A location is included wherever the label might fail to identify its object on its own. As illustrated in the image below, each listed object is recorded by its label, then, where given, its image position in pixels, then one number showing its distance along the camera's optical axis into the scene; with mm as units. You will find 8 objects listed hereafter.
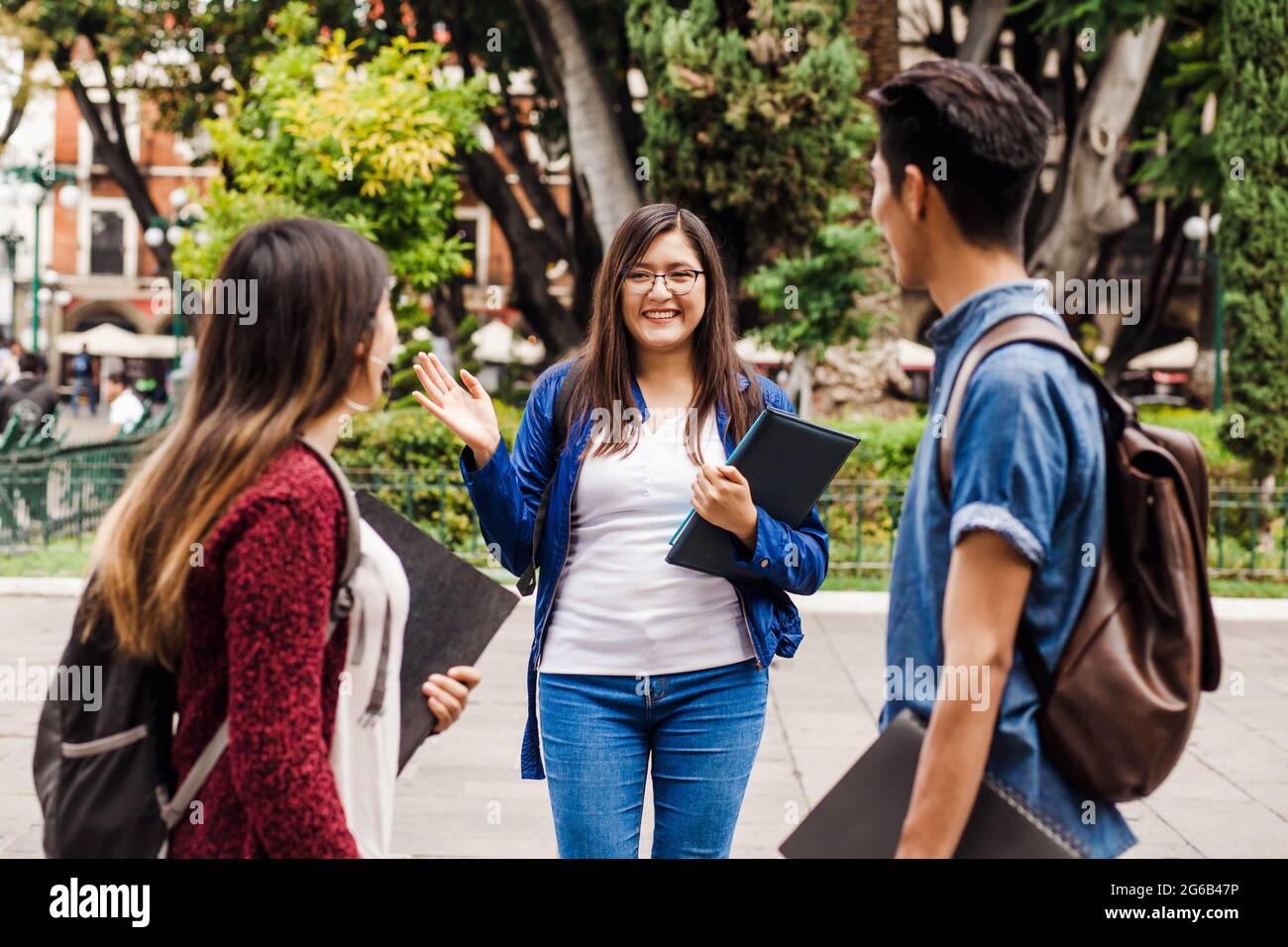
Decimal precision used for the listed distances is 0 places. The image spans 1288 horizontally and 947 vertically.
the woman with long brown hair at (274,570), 1663
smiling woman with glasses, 2664
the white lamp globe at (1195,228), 21078
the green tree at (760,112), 10688
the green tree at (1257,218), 11000
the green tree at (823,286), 10633
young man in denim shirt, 1607
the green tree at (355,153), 11195
